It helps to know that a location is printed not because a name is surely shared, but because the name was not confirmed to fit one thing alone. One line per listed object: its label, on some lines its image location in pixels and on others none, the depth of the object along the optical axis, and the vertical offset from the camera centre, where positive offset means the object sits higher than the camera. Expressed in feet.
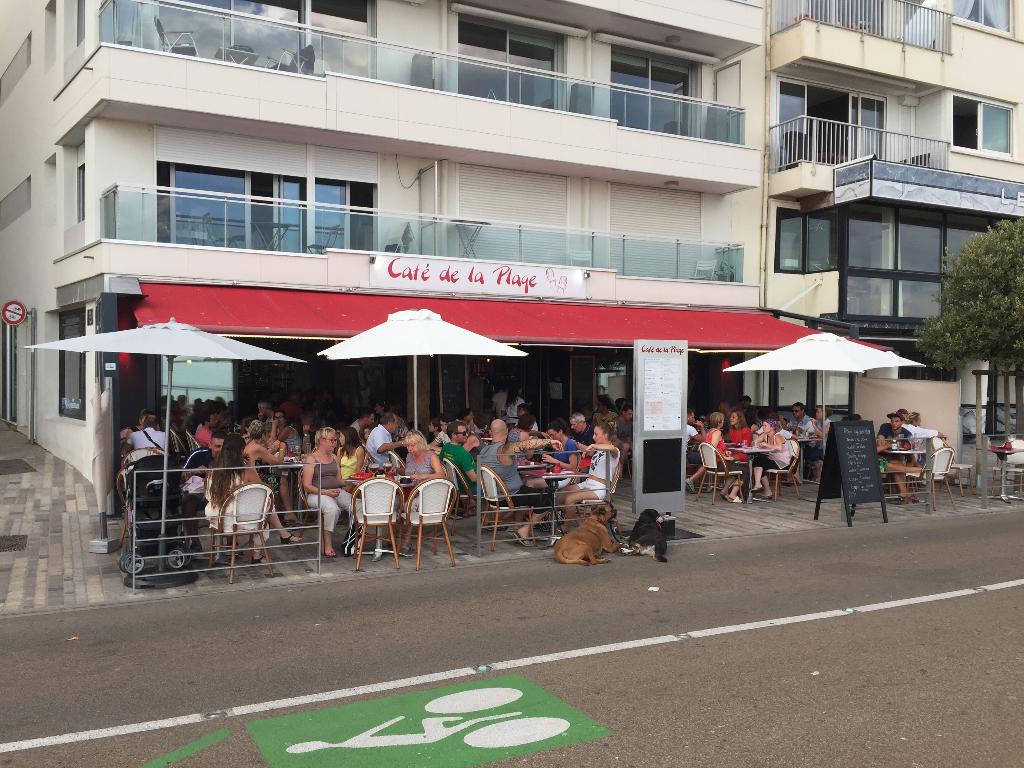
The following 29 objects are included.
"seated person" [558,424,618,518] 33.58 -3.39
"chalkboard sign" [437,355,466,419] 56.70 +0.19
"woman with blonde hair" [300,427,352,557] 31.07 -3.62
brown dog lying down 29.53 -5.38
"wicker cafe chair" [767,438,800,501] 44.98 -4.44
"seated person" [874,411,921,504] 43.86 -3.51
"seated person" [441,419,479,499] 34.99 -2.90
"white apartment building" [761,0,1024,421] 64.03 +17.98
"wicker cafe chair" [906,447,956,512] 42.01 -3.80
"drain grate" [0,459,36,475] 49.90 -4.83
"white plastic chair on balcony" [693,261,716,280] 59.98 +8.05
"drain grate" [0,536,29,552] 31.53 -5.83
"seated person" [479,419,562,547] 32.50 -2.75
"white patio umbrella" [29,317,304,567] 27.04 +1.36
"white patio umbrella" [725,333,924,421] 41.91 +1.53
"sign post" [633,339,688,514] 33.42 -1.43
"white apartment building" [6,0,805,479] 44.62 +12.45
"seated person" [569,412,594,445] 43.75 -2.27
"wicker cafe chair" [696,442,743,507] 43.50 -3.84
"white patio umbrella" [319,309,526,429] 33.40 +1.81
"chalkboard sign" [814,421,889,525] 37.73 -3.47
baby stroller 26.50 -4.14
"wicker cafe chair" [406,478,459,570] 29.32 -4.02
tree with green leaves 51.13 +5.02
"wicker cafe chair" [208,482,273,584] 27.04 -3.98
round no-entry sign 56.75 +4.71
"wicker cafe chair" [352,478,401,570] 28.84 -3.94
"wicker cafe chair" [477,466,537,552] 31.68 -4.04
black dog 30.32 -5.36
